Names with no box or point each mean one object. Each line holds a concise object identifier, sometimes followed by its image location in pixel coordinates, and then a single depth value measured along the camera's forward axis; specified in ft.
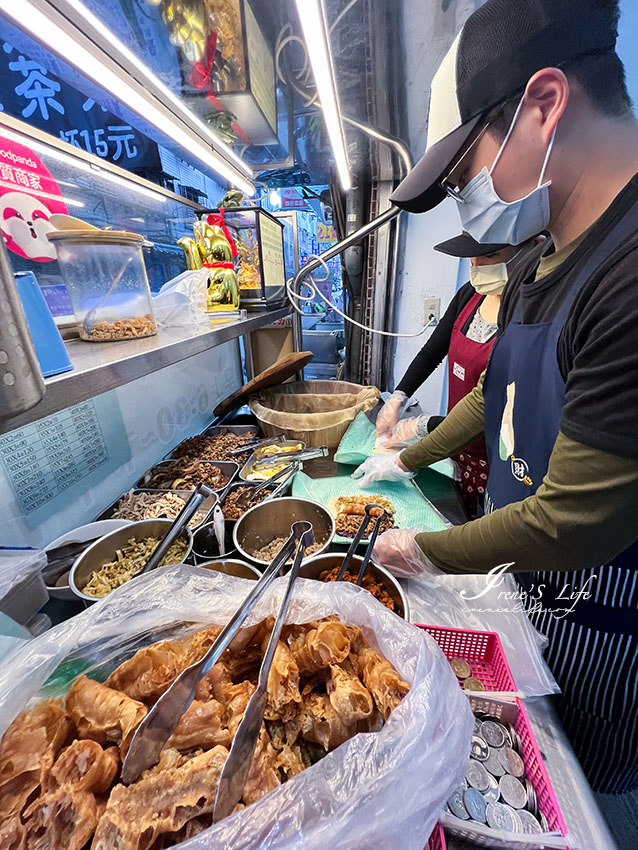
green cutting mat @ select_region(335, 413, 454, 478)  5.37
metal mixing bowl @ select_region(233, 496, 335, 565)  3.74
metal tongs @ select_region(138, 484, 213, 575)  2.82
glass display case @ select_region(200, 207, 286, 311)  5.88
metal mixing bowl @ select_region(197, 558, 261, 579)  3.03
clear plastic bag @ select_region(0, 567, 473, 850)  1.38
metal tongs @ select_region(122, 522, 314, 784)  1.55
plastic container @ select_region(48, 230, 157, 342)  3.12
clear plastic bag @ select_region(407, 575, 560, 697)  2.58
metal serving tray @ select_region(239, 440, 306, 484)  5.18
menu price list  3.24
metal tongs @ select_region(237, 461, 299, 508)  4.46
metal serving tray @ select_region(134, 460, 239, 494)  5.26
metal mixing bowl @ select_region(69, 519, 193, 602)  2.84
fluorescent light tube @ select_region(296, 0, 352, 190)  2.64
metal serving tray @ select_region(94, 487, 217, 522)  3.84
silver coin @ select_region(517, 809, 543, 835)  1.73
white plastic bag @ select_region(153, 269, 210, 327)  4.70
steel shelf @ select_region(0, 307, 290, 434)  1.90
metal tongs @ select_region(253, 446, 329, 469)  5.40
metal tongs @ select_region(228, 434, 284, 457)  5.71
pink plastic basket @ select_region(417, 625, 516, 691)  2.53
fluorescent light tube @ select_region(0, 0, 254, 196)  2.06
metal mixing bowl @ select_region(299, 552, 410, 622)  2.78
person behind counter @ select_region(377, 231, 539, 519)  5.05
